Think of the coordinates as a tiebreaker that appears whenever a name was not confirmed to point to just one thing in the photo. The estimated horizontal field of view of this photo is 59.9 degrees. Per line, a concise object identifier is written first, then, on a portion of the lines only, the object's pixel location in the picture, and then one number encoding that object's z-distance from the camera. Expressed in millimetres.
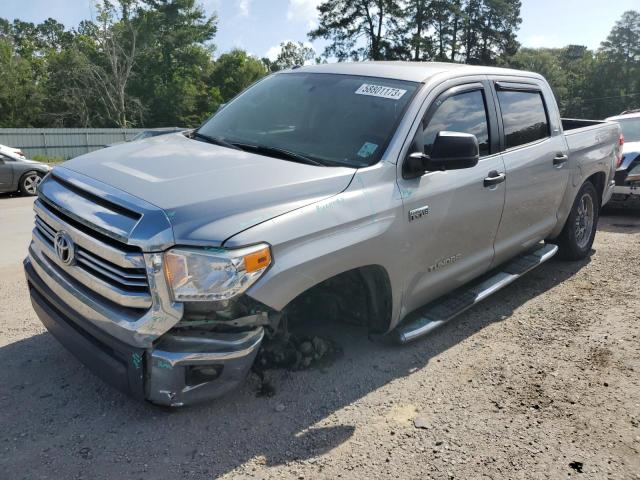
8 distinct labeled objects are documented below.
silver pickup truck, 2586
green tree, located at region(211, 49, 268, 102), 62625
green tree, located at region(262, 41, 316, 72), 80062
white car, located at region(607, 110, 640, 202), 8383
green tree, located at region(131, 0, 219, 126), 51469
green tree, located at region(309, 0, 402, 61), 46375
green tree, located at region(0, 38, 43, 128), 44938
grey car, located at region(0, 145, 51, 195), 12086
